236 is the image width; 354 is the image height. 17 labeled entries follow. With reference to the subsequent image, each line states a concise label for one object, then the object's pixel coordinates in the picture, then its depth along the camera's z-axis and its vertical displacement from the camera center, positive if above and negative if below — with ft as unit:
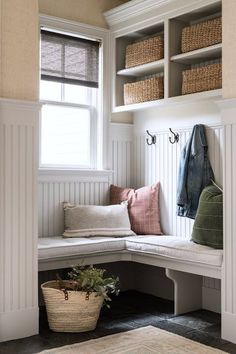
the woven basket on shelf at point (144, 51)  14.33 +3.78
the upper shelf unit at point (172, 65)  12.85 +3.30
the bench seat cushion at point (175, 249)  11.55 -1.92
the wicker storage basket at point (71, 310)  11.30 -3.18
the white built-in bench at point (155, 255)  11.87 -2.13
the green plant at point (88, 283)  11.47 -2.62
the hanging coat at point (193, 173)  13.62 +0.05
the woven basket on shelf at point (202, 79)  12.64 +2.59
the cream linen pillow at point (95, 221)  14.17 -1.39
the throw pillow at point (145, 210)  14.94 -1.12
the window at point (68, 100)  14.74 +2.36
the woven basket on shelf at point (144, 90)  14.38 +2.60
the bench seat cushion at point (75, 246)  12.38 -1.91
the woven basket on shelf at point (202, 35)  12.64 +3.78
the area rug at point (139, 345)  10.20 -3.74
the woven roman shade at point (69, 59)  14.61 +3.60
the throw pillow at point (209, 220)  12.09 -1.15
